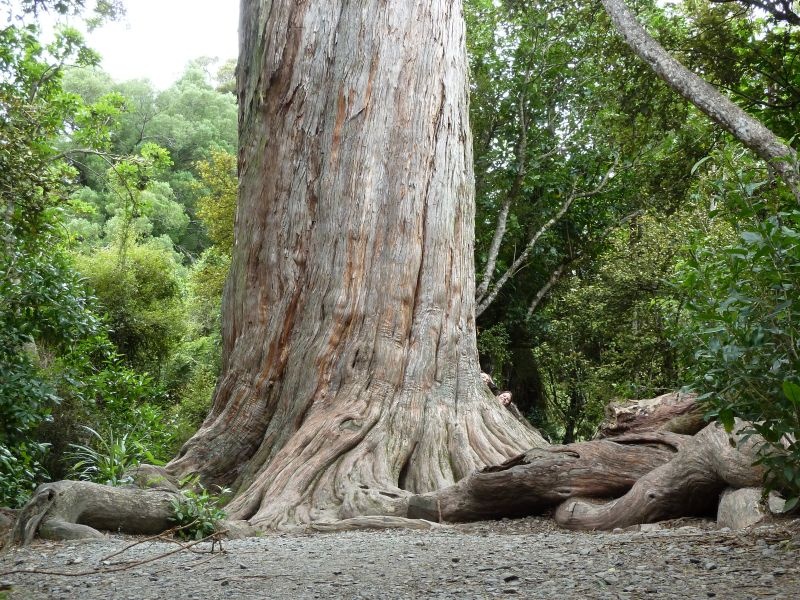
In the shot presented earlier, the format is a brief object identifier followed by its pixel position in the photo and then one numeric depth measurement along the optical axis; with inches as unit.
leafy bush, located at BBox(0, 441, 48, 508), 288.4
